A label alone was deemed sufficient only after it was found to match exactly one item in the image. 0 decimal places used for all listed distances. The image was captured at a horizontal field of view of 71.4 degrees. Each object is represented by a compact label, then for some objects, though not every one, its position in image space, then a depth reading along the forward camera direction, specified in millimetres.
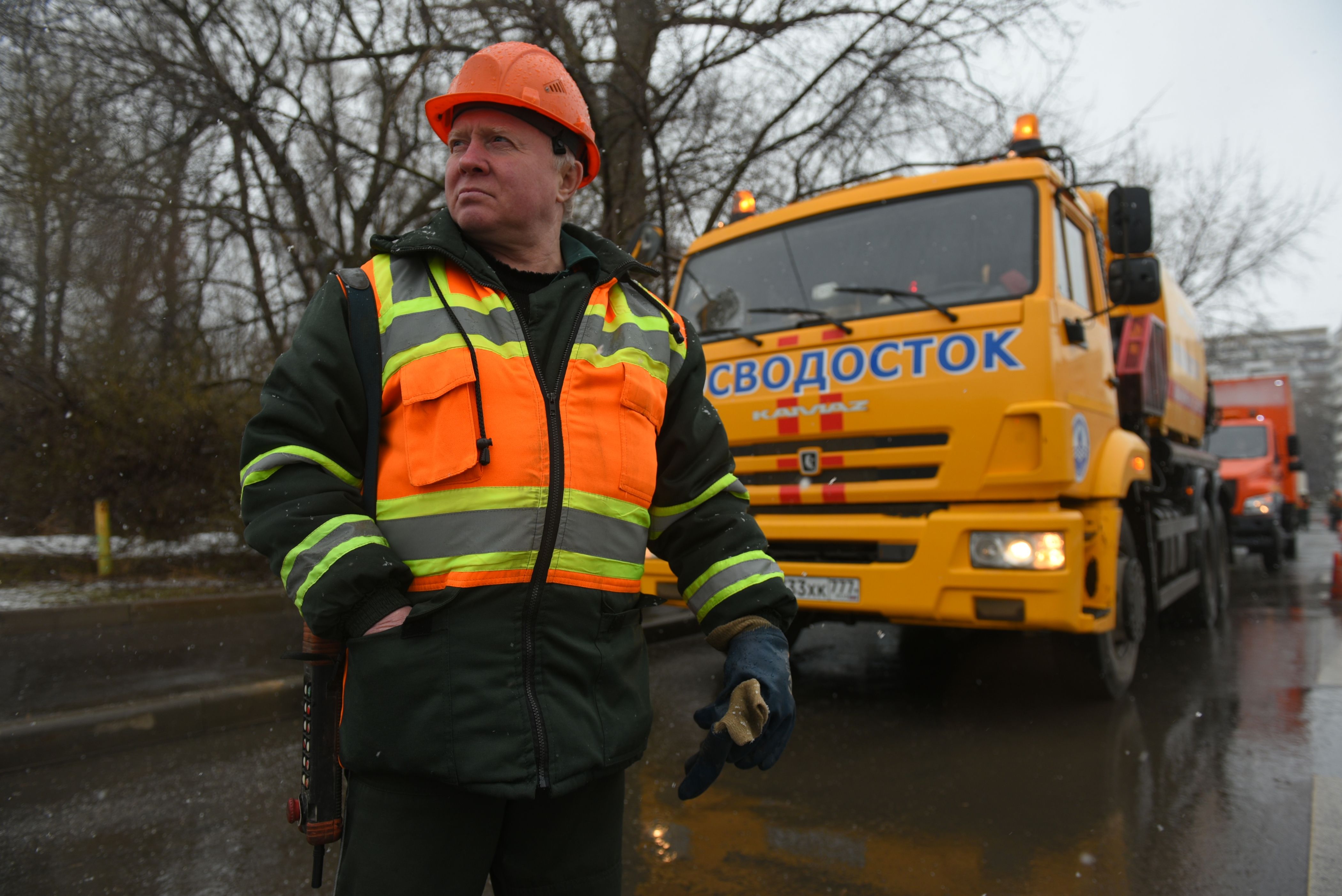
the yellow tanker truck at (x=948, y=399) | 4109
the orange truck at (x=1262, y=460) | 12953
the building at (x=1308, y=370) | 24344
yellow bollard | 7934
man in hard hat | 1303
